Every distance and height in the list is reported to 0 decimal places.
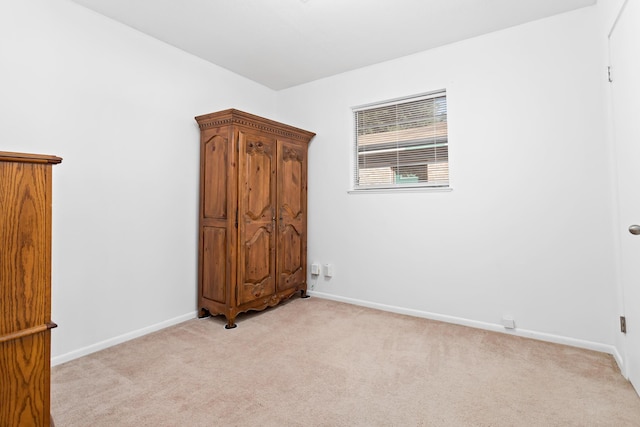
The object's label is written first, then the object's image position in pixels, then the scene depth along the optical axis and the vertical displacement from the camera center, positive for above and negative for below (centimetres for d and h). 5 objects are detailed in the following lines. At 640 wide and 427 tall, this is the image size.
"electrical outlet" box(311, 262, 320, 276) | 366 -55
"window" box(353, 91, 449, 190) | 300 +78
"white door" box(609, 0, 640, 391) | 164 +39
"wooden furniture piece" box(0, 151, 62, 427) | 100 -21
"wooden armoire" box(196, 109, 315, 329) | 281 +9
